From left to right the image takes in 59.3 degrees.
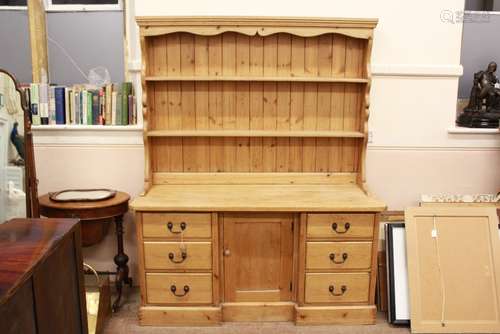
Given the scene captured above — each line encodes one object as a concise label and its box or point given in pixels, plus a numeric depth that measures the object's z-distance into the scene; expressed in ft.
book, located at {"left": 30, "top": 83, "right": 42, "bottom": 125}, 9.11
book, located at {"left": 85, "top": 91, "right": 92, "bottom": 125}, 9.16
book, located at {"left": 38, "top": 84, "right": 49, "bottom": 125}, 9.08
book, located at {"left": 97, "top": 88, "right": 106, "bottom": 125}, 9.17
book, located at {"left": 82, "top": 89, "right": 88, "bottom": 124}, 9.15
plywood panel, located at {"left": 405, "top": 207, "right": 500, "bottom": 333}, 8.18
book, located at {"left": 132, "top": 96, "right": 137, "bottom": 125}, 9.18
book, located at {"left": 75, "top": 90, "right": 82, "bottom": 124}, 9.16
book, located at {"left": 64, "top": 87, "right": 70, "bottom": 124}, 9.18
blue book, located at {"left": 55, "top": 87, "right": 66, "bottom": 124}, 9.16
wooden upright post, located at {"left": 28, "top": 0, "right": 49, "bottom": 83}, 9.39
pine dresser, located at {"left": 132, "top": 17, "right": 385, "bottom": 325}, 8.03
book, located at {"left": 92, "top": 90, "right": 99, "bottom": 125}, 9.18
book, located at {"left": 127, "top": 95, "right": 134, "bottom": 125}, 9.14
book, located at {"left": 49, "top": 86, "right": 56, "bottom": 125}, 9.18
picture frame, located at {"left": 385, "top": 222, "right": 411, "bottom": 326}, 8.41
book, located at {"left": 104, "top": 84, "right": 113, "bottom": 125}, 9.10
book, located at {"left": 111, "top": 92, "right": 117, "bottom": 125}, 9.12
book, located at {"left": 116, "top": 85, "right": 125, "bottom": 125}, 9.12
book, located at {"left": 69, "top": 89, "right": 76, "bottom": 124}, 9.17
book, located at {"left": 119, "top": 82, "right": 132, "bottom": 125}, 9.05
